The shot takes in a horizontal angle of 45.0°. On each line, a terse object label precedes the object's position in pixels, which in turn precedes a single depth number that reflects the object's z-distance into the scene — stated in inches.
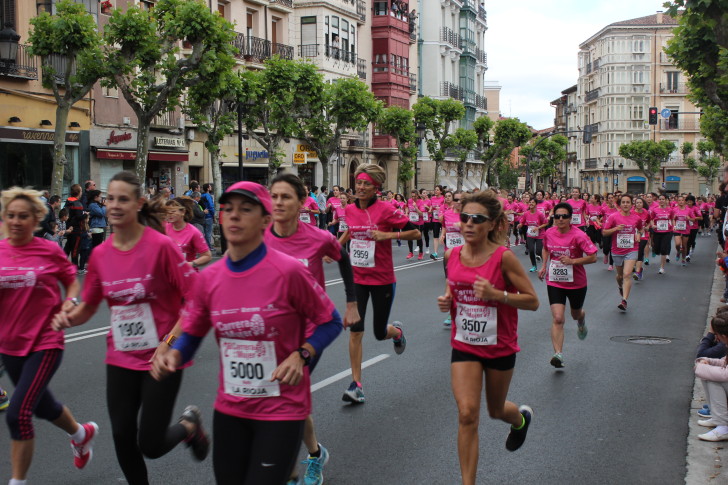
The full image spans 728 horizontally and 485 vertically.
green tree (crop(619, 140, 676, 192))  3678.6
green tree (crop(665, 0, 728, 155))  384.2
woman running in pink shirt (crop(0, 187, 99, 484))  198.7
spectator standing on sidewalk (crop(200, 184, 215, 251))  924.6
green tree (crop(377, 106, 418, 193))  1956.2
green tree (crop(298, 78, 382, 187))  1449.3
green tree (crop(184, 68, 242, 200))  951.6
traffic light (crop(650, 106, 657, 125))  1512.9
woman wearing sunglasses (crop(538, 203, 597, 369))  374.3
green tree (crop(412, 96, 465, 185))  2166.6
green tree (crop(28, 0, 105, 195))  850.1
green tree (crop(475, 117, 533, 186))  2751.0
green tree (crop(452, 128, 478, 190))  2348.3
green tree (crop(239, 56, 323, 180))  1316.7
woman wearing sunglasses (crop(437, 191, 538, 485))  209.9
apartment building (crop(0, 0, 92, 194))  1054.4
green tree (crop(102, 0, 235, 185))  893.2
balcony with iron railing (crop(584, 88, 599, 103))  4099.4
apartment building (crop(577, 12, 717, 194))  3882.9
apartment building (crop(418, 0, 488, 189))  2682.1
